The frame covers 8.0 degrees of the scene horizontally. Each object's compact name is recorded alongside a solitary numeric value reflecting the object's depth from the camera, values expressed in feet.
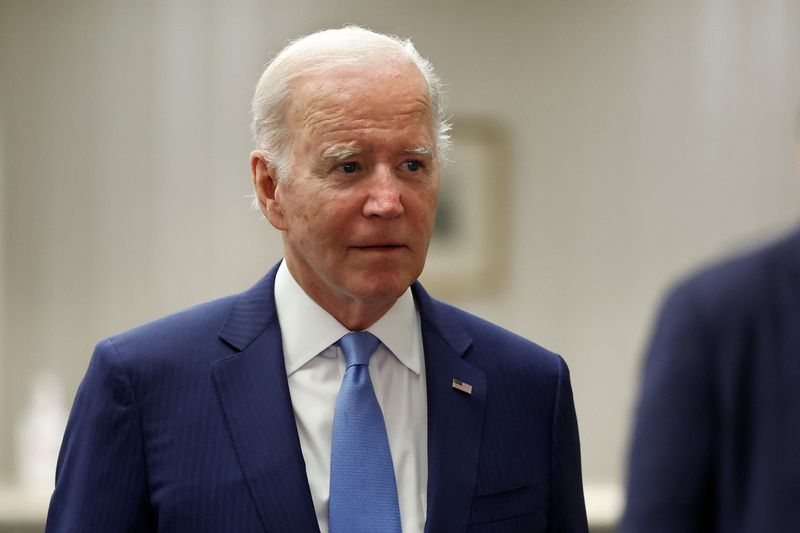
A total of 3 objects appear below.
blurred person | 16.01
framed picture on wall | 28.00
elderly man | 17.61
